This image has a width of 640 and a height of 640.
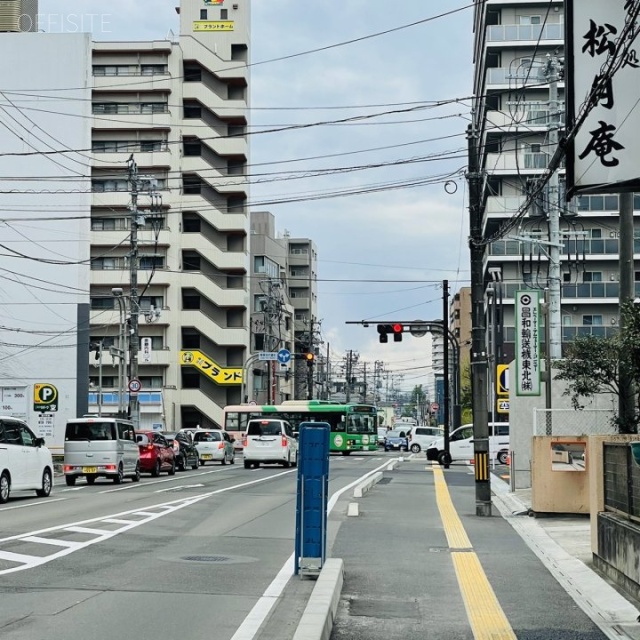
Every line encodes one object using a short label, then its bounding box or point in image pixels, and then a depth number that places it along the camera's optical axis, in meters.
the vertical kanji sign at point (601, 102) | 13.45
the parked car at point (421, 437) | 79.19
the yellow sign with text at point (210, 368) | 78.12
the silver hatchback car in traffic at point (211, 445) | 50.72
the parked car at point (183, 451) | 42.84
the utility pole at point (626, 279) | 18.72
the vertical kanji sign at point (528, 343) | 27.03
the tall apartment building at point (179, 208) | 77.19
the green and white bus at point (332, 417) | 63.59
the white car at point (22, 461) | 24.14
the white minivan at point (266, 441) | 44.78
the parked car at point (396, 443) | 87.44
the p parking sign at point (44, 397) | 38.34
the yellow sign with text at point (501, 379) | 37.84
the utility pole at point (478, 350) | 21.42
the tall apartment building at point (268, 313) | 92.38
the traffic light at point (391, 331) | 42.48
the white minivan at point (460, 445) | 49.13
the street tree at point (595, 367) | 18.78
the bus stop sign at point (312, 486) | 11.28
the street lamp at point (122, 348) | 57.76
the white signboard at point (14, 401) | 62.31
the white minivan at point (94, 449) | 32.03
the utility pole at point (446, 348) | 47.75
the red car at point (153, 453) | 37.09
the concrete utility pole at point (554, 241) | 31.72
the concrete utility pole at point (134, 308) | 43.41
